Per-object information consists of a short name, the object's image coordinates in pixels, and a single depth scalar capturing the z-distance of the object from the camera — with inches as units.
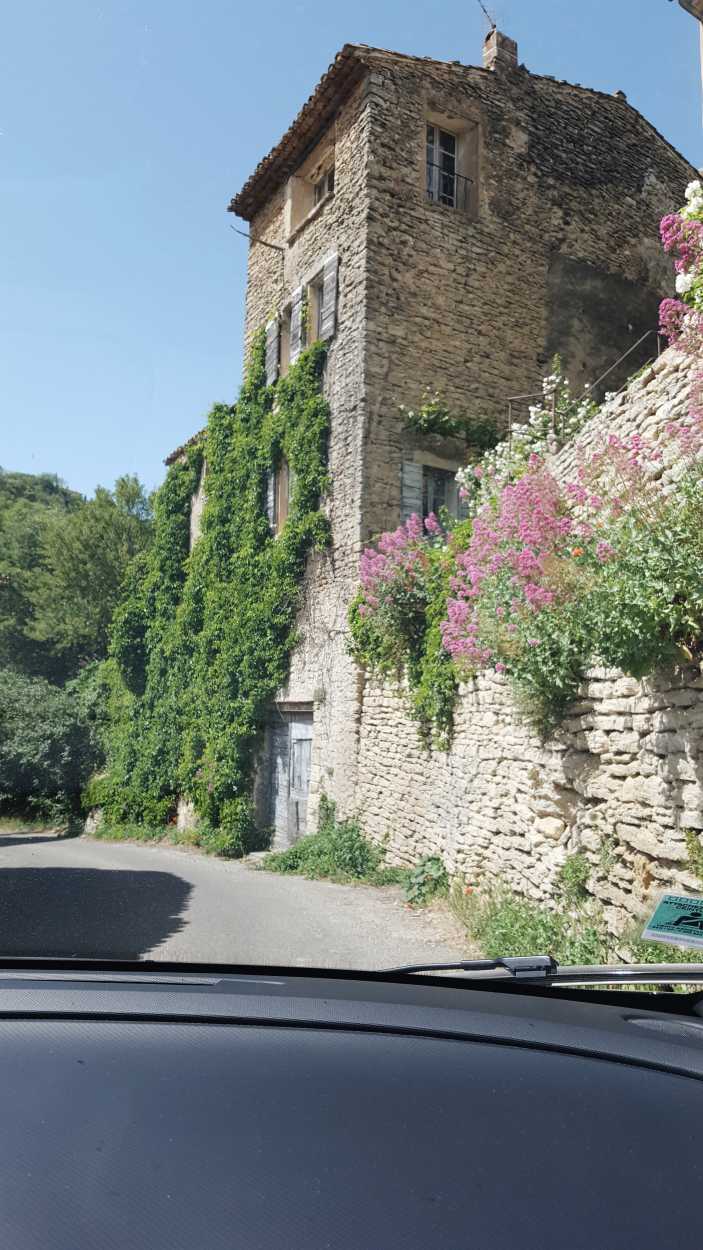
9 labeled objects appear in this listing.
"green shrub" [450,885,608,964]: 192.9
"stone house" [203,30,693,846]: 432.1
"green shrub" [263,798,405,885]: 358.0
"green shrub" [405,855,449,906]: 303.2
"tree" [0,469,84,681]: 1123.9
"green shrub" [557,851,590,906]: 208.8
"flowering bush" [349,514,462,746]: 317.4
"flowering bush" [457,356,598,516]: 318.7
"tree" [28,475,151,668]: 1104.8
